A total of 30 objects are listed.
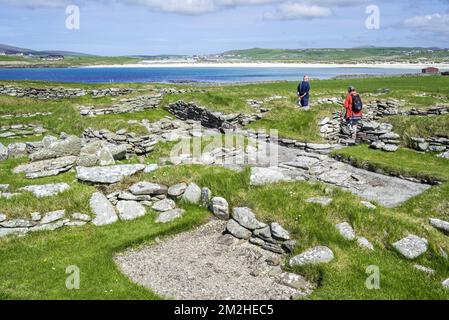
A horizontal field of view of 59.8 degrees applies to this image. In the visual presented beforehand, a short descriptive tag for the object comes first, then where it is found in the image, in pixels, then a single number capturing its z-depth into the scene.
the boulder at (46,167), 17.43
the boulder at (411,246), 11.54
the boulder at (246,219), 13.58
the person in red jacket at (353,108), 25.38
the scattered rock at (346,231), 12.33
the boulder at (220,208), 14.88
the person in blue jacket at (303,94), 30.19
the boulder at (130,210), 14.61
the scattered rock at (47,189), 15.02
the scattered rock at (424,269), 10.91
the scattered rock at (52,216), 13.91
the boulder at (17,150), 22.03
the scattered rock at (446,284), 10.01
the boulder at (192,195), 15.67
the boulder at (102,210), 14.20
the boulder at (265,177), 15.92
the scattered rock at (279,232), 12.80
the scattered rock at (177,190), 15.81
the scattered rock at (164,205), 15.19
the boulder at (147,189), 15.60
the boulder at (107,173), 16.31
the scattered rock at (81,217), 14.22
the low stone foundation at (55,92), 45.22
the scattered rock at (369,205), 13.52
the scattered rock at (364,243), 12.09
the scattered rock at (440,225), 12.90
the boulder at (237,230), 13.59
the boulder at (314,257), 11.43
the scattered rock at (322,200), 13.84
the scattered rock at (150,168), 17.24
